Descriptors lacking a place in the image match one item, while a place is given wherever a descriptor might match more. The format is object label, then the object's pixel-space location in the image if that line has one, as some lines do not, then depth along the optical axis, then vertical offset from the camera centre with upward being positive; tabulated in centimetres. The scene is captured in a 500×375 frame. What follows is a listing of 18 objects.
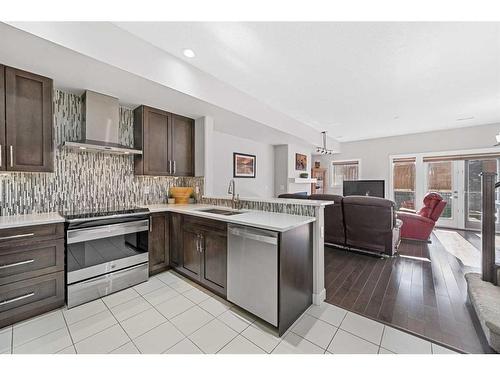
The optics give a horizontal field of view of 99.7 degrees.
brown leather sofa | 335 -65
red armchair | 412 -68
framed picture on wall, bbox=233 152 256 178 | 509 +51
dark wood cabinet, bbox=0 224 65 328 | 177 -77
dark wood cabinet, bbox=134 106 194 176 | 308 +67
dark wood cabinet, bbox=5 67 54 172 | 200 +63
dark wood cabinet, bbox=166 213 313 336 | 176 -78
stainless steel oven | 210 -77
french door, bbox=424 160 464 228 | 569 +1
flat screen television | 660 -8
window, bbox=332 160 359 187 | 750 +51
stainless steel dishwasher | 175 -77
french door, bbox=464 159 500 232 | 544 -24
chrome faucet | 283 -23
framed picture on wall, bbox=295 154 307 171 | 656 +74
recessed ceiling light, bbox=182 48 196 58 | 233 +149
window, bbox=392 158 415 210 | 643 +10
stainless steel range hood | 256 +77
